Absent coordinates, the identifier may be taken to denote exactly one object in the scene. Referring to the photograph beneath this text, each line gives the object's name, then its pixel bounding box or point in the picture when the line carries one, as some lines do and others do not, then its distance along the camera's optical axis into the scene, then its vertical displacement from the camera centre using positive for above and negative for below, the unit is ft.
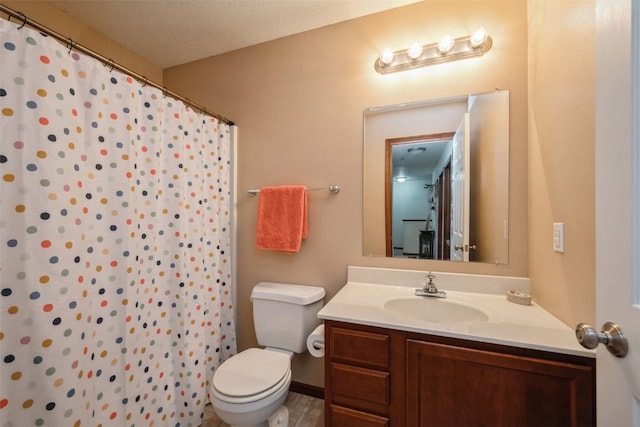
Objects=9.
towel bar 5.30 +0.54
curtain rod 2.68 +2.12
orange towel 5.34 -0.09
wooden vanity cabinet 2.60 -1.95
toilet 3.75 -2.64
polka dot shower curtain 2.79 -0.47
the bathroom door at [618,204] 1.63 +0.08
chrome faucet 4.25 -1.30
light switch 3.16 -0.28
